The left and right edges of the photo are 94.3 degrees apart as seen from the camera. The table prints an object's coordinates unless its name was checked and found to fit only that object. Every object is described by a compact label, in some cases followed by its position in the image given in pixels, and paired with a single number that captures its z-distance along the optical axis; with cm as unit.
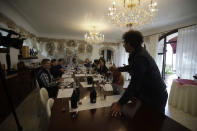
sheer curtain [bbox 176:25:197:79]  298
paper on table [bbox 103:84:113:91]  158
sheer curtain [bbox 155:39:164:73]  436
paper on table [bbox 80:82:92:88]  178
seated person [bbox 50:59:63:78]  347
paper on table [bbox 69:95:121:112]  103
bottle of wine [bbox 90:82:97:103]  115
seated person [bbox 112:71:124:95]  220
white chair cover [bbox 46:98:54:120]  92
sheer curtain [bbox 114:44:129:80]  660
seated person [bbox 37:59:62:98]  204
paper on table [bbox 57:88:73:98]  134
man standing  90
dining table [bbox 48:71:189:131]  75
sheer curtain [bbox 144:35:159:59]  429
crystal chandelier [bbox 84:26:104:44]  382
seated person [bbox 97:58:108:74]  330
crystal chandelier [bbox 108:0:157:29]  184
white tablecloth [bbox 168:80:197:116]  227
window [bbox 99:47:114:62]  725
